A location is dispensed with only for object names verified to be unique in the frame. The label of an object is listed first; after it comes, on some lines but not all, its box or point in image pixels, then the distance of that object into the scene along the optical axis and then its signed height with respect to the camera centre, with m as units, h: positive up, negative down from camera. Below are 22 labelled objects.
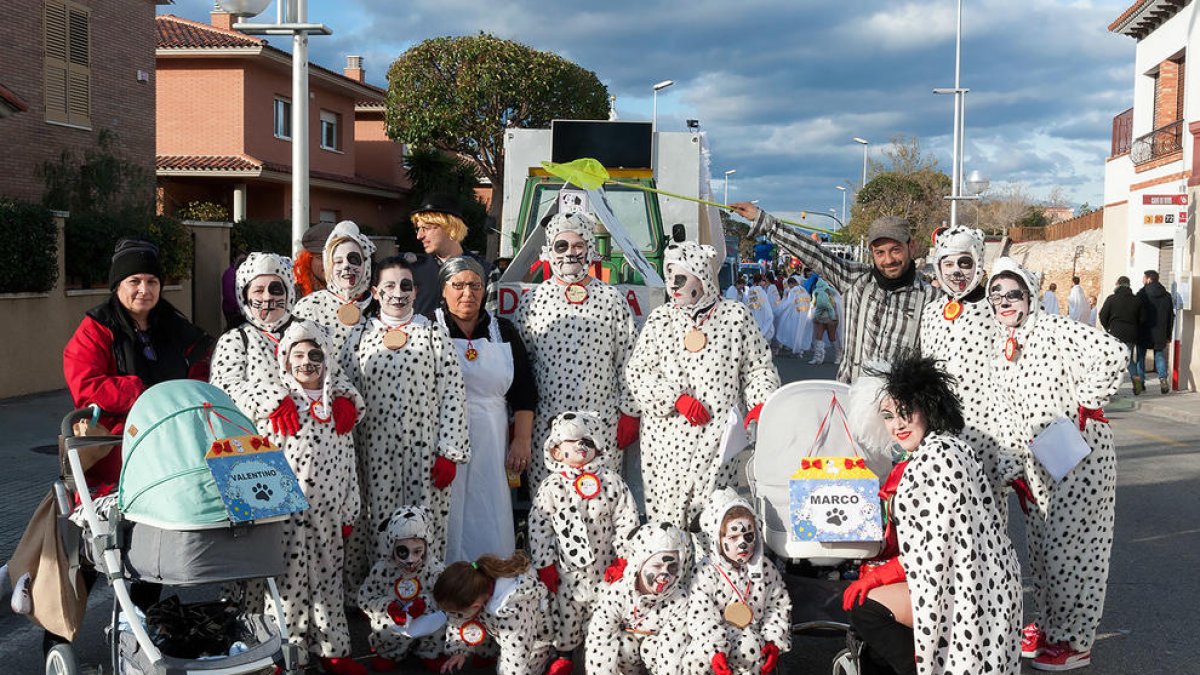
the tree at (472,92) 37.97 +6.45
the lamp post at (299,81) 10.81 +1.95
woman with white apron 5.84 -0.68
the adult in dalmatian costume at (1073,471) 5.27 -0.81
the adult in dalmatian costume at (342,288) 5.77 -0.04
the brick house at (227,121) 28.95 +4.20
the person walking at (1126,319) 17.52 -0.44
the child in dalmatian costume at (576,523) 5.38 -1.15
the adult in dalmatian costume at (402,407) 5.55 -0.63
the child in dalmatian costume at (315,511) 5.03 -1.06
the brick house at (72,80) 18.25 +3.46
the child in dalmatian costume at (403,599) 5.36 -1.54
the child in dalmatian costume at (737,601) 4.79 -1.38
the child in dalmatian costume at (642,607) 4.95 -1.44
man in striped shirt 6.11 -0.06
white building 21.42 +3.31
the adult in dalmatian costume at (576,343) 6.08 -0.33
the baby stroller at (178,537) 3.96 -0.94
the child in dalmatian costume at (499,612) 5.20 -1.54
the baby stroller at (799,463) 5.13 -0.83
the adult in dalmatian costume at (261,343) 5.12 -0.30
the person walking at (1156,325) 17.67 -0.52
